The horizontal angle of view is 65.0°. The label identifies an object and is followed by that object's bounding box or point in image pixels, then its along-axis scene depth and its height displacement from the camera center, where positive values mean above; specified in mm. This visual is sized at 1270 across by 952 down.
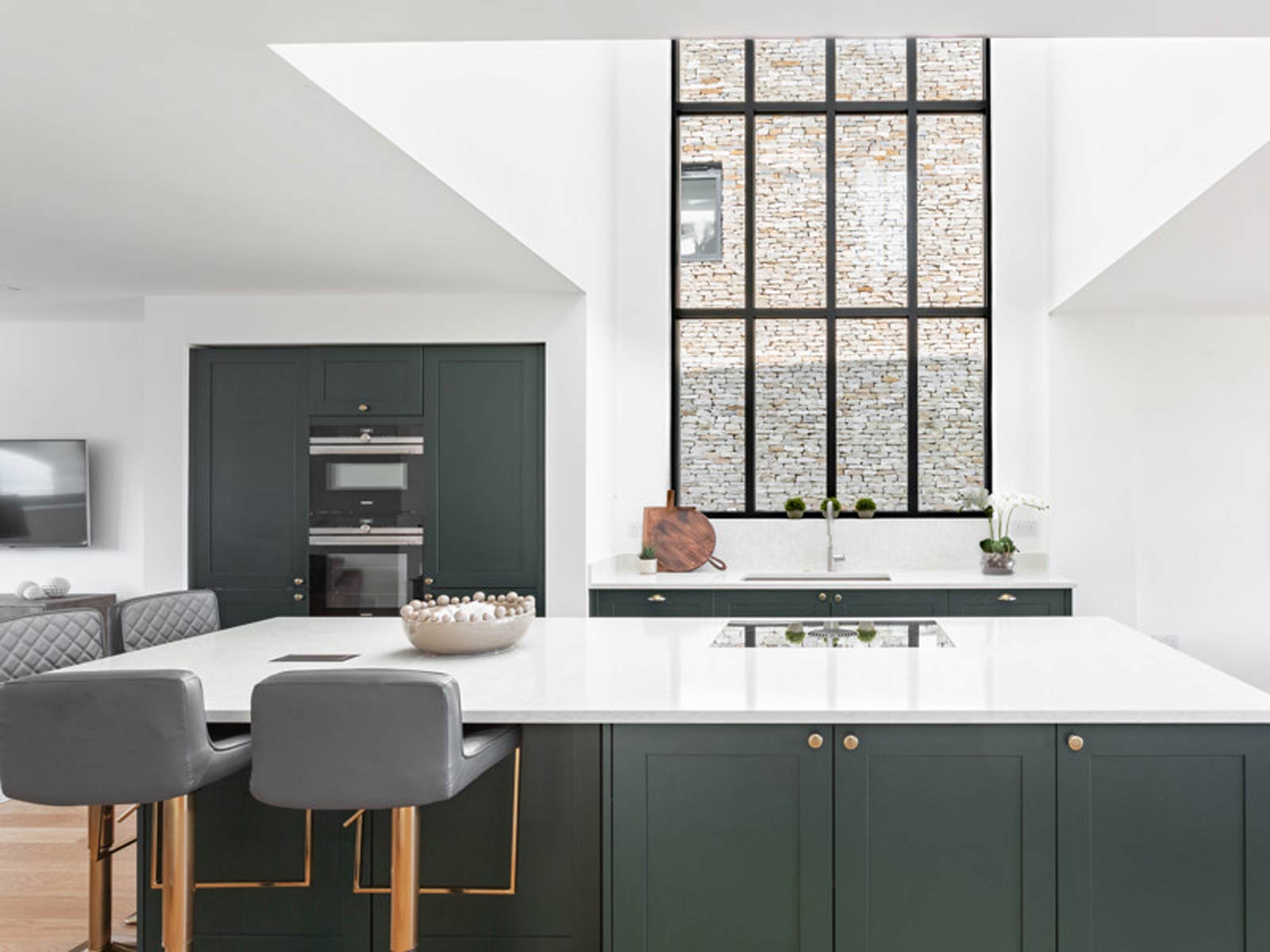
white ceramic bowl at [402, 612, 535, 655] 2877 -467
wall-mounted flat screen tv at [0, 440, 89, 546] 5496 -82
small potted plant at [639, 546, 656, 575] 5461 -471
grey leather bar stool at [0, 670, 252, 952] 2074 -542
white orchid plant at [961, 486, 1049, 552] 5301 -178
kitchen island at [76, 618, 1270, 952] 2301 -840
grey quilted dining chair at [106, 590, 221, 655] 3371 -507
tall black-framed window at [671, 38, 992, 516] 5836 +1202
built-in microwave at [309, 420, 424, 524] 4887 +25
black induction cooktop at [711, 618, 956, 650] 3156 -530
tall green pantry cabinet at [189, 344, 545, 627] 4855 +95
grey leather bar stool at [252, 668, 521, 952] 2061 -548
